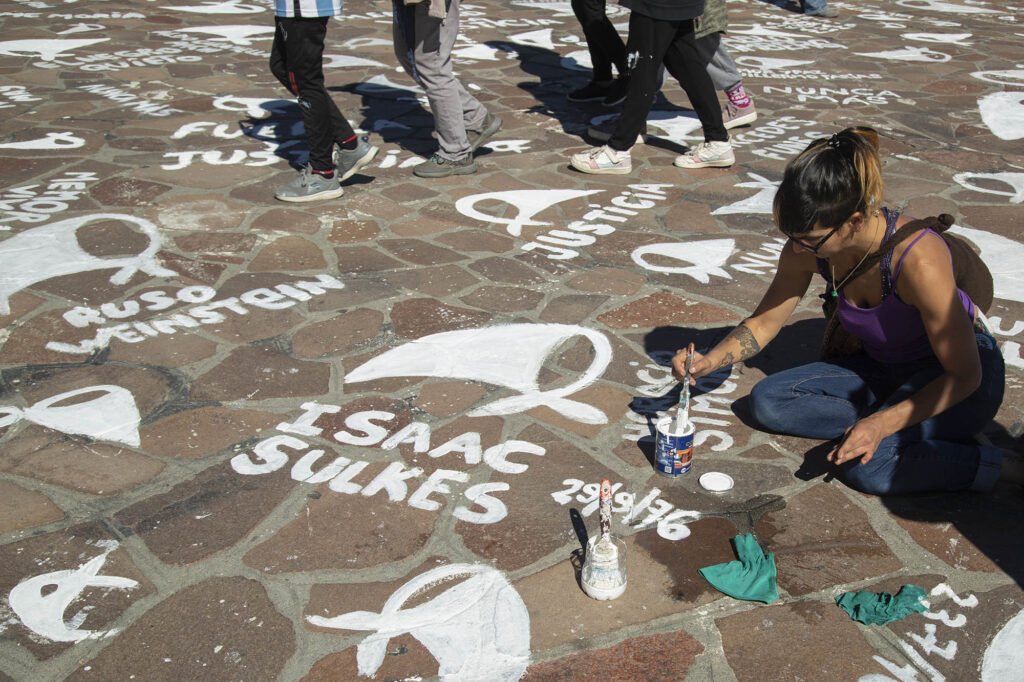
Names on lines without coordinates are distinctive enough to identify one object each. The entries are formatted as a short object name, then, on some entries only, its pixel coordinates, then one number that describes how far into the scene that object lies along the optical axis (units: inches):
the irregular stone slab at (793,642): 85.6
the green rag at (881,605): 90.9
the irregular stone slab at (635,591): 90.4
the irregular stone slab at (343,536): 99.0
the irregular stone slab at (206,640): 85.5
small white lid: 110.0
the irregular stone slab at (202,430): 117.7
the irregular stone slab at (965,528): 99.0
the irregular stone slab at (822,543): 97.1
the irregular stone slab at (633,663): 84.9
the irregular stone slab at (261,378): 129.5
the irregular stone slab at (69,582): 89.1
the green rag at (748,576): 93.9
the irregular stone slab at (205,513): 100.9
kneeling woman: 98.3
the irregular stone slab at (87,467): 110.7
